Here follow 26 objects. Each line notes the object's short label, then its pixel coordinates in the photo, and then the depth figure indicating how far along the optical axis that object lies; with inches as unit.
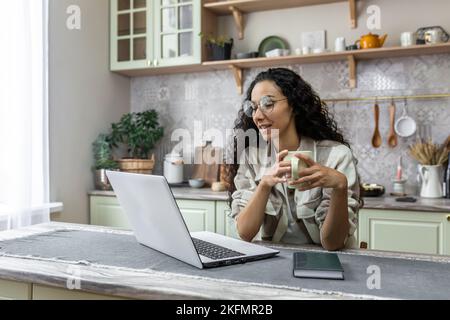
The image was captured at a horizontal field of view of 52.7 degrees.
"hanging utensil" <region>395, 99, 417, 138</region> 115.6
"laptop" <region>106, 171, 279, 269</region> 42.3
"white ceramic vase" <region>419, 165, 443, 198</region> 108.0
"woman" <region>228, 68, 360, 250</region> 57.5
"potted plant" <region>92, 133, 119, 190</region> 128.1
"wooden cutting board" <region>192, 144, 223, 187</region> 132.2
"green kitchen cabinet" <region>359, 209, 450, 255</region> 93.9
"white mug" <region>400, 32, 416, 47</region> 111.0
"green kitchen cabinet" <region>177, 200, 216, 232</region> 112.7
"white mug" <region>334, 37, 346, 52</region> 116.2
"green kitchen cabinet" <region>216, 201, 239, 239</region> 110.8
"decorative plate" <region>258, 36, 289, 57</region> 127.2
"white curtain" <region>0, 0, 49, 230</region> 99.3
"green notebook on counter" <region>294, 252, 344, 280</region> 39.4
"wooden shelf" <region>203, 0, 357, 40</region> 120.8
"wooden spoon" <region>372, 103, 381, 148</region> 118.5
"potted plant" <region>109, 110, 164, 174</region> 130.0
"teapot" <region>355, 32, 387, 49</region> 111.7
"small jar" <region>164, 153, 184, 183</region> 133.2
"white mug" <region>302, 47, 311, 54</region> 119.4
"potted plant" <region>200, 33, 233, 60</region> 126.0
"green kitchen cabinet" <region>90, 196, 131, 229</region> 123.0
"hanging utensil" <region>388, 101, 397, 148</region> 116.3
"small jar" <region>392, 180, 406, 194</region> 113.9
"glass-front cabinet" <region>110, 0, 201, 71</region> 127.7
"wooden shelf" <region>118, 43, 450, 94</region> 110.0
